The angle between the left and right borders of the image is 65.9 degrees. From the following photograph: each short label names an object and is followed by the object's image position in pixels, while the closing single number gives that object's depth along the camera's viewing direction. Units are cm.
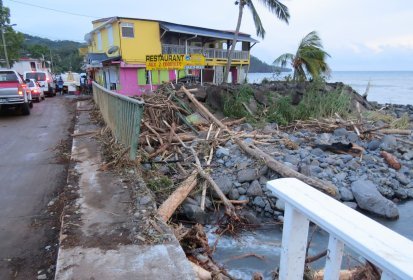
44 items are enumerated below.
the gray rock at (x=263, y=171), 741
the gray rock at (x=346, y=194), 710
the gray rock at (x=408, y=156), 959
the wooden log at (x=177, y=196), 499
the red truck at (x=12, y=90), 1327
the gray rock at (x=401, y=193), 769
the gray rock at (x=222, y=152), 828
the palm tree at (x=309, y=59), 1745
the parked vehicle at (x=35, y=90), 2086
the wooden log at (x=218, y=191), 605
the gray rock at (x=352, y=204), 689
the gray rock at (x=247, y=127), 1034
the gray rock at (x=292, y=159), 793
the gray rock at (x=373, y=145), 977
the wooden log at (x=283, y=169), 649
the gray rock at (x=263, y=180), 721
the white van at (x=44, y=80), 2622
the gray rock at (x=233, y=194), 688
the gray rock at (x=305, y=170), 737
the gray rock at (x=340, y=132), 1049
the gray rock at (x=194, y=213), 589
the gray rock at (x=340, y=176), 774
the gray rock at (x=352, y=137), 1019
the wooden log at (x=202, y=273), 335
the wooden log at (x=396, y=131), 1106
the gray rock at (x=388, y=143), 980
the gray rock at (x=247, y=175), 728
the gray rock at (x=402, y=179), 815
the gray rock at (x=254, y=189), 692
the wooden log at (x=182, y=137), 861
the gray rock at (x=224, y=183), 687
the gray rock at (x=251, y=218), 614
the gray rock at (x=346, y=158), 868
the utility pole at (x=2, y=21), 3497
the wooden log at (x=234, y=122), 1086
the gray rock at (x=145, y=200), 434
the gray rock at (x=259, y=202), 671
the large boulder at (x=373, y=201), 668
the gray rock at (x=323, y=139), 981
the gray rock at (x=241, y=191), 702
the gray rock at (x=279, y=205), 659
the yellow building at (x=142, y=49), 2520
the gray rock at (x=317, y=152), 892
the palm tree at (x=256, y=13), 2109
